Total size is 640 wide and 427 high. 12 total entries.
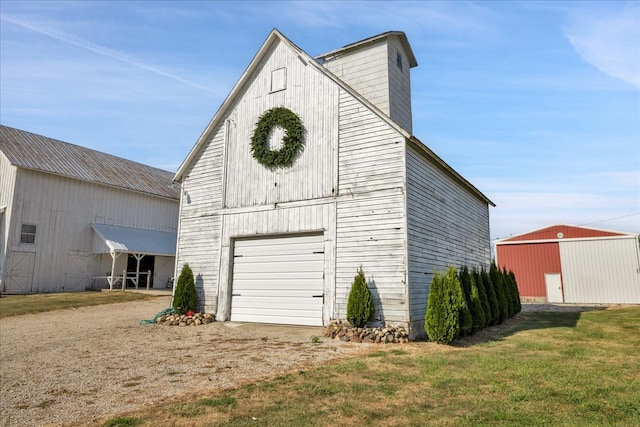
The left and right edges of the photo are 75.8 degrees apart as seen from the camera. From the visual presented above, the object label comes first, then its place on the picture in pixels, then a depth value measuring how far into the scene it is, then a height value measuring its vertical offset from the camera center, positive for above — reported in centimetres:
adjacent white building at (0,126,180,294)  2322 +338
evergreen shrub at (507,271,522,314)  1683 -47
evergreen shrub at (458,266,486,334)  1106 -51
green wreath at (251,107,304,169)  1277 +437
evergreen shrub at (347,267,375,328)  1012 -67
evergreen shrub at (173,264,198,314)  1332 -61
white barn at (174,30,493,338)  1075 +232
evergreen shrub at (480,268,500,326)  1299 -53
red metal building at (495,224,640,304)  2316 +98
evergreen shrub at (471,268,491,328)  1212 -53
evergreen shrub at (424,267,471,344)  935 -69
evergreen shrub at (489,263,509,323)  1404 -44
